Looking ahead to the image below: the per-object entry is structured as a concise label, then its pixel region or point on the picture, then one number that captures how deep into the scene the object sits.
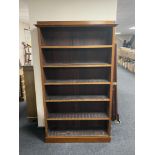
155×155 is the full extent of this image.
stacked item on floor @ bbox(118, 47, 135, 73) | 7.79
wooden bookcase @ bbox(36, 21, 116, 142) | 2.28
